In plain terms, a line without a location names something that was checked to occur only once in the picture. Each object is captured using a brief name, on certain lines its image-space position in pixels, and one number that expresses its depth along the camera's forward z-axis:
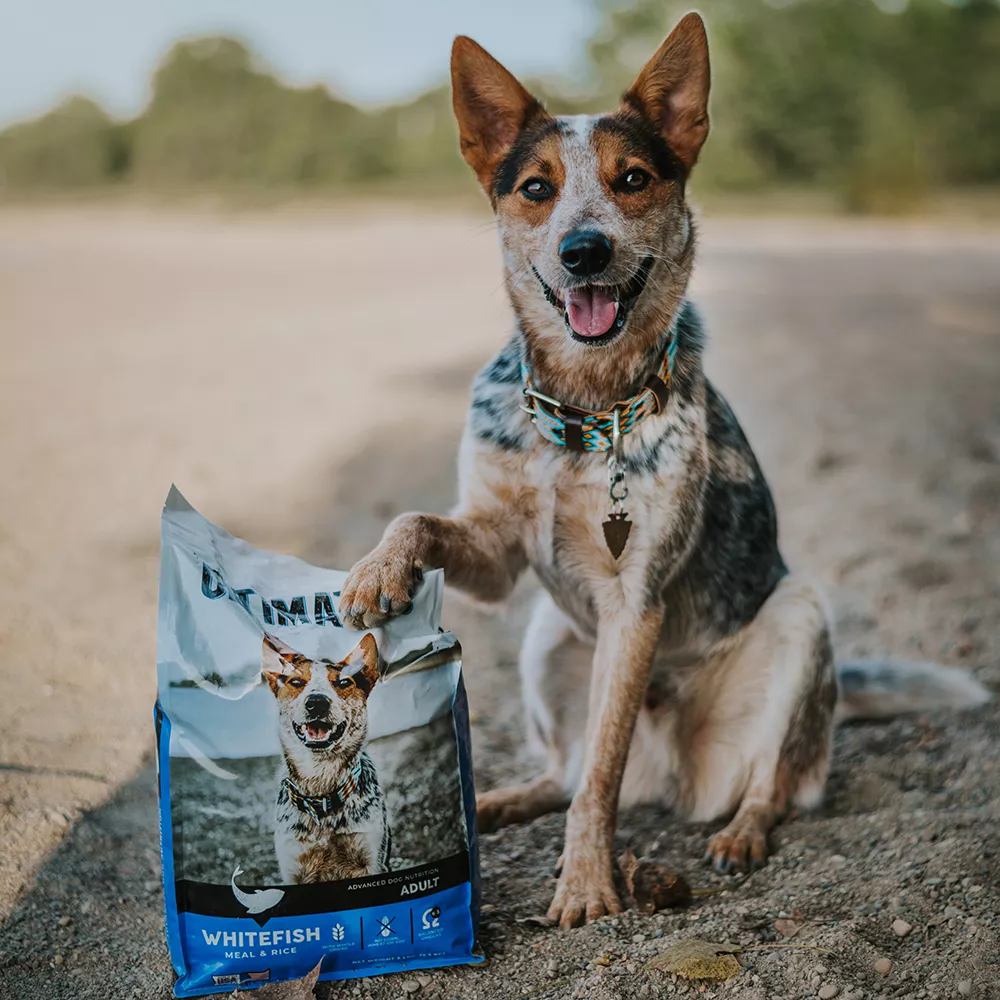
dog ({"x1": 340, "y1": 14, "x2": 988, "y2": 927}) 2.66
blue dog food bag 2.10
